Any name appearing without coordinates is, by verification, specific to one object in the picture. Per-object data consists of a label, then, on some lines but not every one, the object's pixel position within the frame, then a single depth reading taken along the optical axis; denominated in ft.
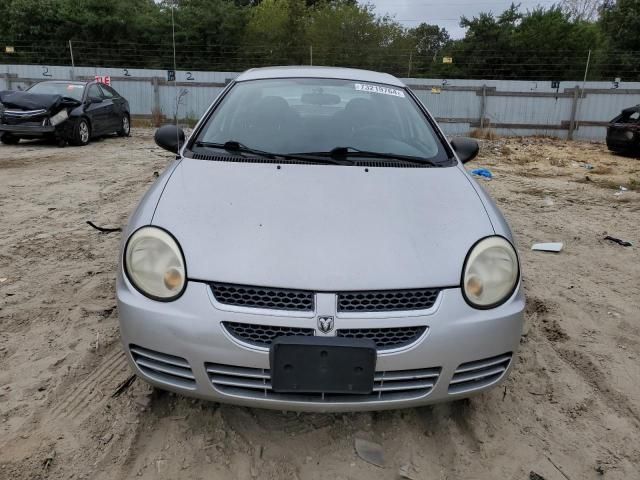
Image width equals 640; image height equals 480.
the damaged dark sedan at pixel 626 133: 38.28
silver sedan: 5.97
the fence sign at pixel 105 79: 55.22
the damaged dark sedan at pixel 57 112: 32.09
